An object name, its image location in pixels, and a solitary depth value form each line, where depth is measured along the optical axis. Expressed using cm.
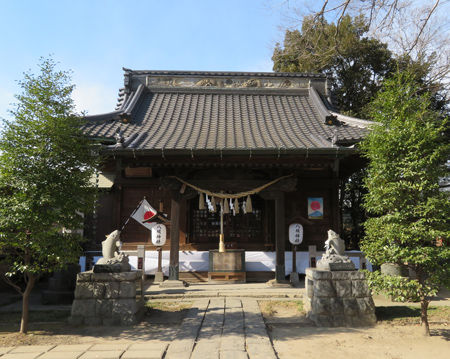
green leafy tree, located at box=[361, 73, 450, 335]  523
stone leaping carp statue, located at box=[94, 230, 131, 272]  609
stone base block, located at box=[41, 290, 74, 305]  772
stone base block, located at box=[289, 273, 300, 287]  913
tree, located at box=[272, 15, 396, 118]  1677
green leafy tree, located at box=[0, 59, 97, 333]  520
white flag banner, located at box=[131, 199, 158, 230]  1030
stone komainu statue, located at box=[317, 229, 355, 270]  613
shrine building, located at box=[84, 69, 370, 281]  893
